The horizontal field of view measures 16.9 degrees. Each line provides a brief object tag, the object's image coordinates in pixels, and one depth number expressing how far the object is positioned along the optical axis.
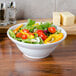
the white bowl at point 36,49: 1.02
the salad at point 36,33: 1.06
